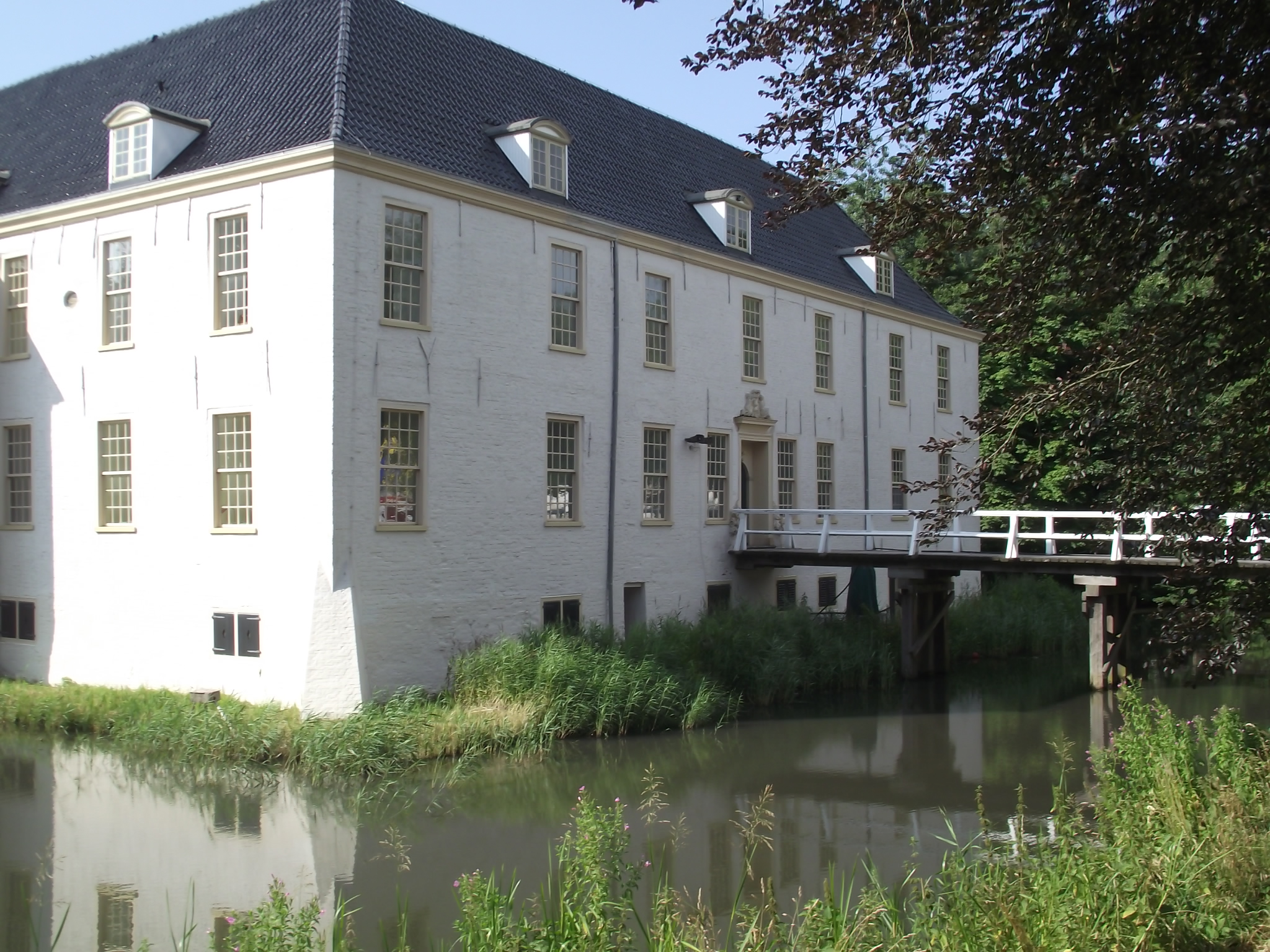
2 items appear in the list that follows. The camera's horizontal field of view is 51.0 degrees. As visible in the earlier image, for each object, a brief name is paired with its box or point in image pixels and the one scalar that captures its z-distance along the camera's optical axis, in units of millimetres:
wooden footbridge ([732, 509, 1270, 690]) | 21484
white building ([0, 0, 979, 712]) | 16906
